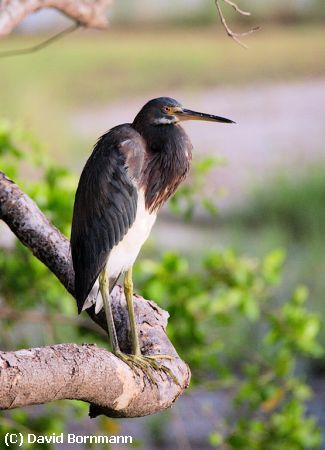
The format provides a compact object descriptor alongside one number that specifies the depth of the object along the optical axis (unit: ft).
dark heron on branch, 40.52
